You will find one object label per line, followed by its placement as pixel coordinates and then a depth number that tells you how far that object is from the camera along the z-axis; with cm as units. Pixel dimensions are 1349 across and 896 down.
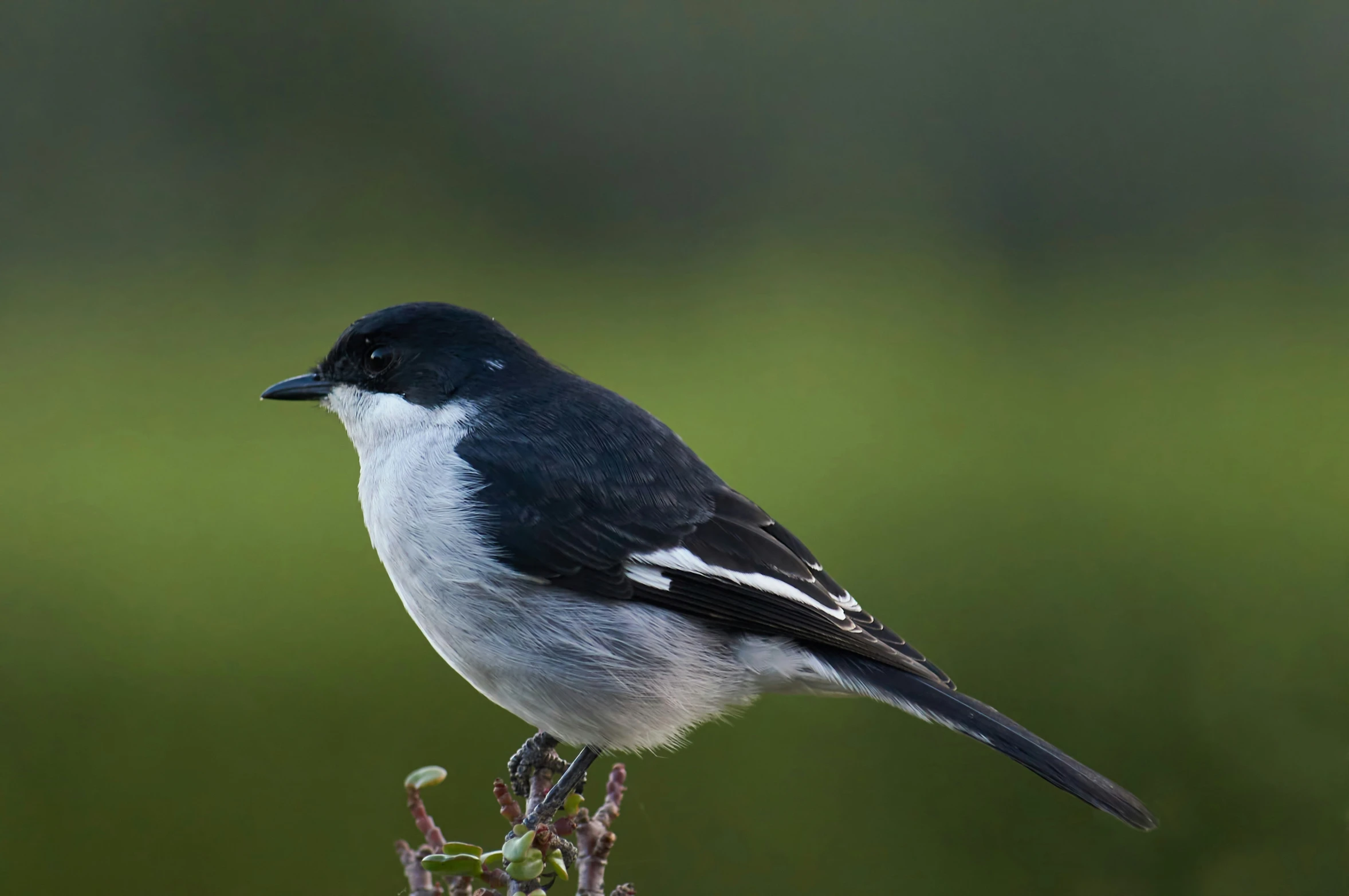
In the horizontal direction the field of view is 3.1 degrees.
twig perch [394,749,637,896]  430
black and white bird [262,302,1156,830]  435
